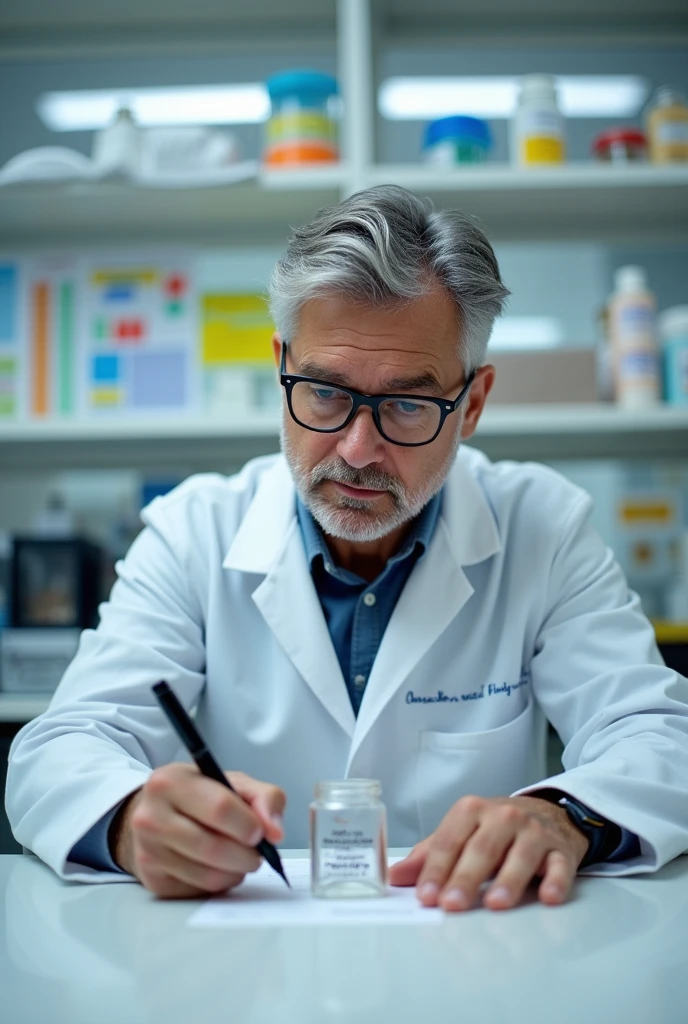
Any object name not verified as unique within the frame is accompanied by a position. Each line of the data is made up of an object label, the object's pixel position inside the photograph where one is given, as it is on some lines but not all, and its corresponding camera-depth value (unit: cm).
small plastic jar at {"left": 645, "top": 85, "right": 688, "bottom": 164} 171
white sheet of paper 66
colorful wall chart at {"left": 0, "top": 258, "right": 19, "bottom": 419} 176
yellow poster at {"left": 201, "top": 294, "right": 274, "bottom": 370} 174
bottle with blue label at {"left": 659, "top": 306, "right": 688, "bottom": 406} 166
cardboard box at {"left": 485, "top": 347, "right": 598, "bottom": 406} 168
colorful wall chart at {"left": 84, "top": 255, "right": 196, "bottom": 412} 174
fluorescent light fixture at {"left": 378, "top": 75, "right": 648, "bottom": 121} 210
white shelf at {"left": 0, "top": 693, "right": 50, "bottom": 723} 150
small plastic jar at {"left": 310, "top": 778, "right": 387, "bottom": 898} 71
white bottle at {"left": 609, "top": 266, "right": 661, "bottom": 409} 165
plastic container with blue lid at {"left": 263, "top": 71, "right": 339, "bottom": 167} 168
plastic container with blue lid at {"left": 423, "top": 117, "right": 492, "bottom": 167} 171
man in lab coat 106
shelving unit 165
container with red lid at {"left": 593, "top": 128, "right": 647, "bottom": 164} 174
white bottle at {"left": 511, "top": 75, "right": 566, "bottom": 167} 170
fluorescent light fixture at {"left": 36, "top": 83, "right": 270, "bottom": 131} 206
